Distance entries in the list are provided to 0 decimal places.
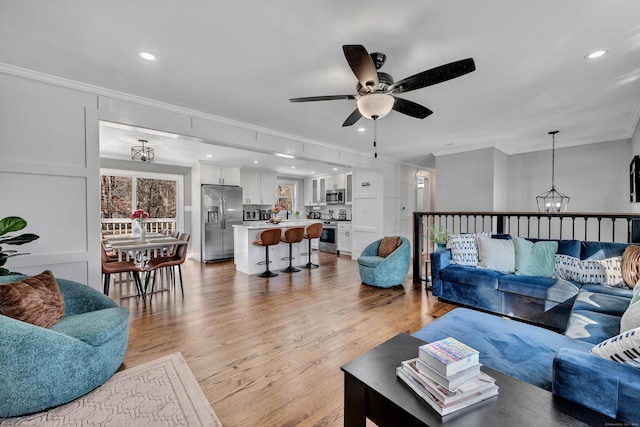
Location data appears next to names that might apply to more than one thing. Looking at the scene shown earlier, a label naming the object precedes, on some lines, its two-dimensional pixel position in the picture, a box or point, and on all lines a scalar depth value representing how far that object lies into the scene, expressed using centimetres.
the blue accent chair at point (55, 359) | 153
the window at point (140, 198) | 597
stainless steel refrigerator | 634
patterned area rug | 158
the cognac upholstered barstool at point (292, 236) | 509
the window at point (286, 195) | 888
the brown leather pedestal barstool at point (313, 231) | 548
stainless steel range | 751
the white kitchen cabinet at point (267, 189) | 774
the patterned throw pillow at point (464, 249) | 349
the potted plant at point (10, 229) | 199
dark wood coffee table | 91
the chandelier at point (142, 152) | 474
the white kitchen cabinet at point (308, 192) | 889
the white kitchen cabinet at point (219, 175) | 638
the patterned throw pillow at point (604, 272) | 257
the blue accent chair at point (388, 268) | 411
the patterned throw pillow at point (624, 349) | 99
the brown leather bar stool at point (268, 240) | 472
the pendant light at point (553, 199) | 549
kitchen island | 505
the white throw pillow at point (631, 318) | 133
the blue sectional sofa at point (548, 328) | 96
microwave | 779
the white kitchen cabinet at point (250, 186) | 734
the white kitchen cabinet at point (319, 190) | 843
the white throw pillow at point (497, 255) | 323
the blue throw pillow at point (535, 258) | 300
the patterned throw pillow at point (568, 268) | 282
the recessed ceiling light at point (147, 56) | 220
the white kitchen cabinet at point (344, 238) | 715
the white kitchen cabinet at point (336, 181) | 783
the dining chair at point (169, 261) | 371
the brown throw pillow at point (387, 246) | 439
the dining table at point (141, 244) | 364
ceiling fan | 175
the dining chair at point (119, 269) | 329
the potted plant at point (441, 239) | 389
